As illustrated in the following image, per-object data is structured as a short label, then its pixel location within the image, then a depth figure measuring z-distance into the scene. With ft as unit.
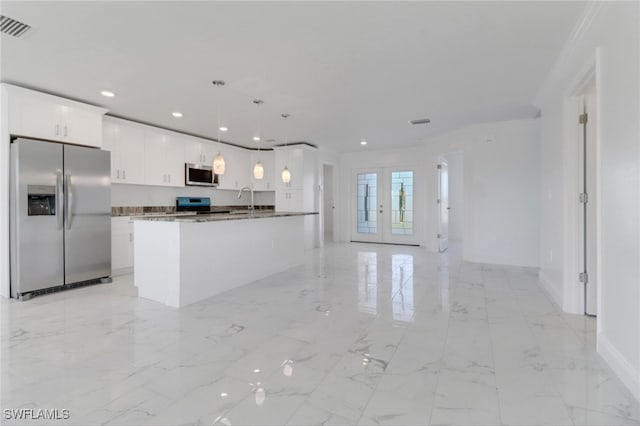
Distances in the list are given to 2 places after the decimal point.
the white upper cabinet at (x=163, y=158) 17.89
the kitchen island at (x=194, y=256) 11.18
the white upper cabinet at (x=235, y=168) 23.30
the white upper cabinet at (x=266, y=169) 25.77
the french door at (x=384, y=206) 26.73
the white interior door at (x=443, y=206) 23.12
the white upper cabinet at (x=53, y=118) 12.05
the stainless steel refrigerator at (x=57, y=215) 11.96
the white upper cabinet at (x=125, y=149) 16.03
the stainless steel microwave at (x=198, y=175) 19.95
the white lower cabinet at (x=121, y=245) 15.55
